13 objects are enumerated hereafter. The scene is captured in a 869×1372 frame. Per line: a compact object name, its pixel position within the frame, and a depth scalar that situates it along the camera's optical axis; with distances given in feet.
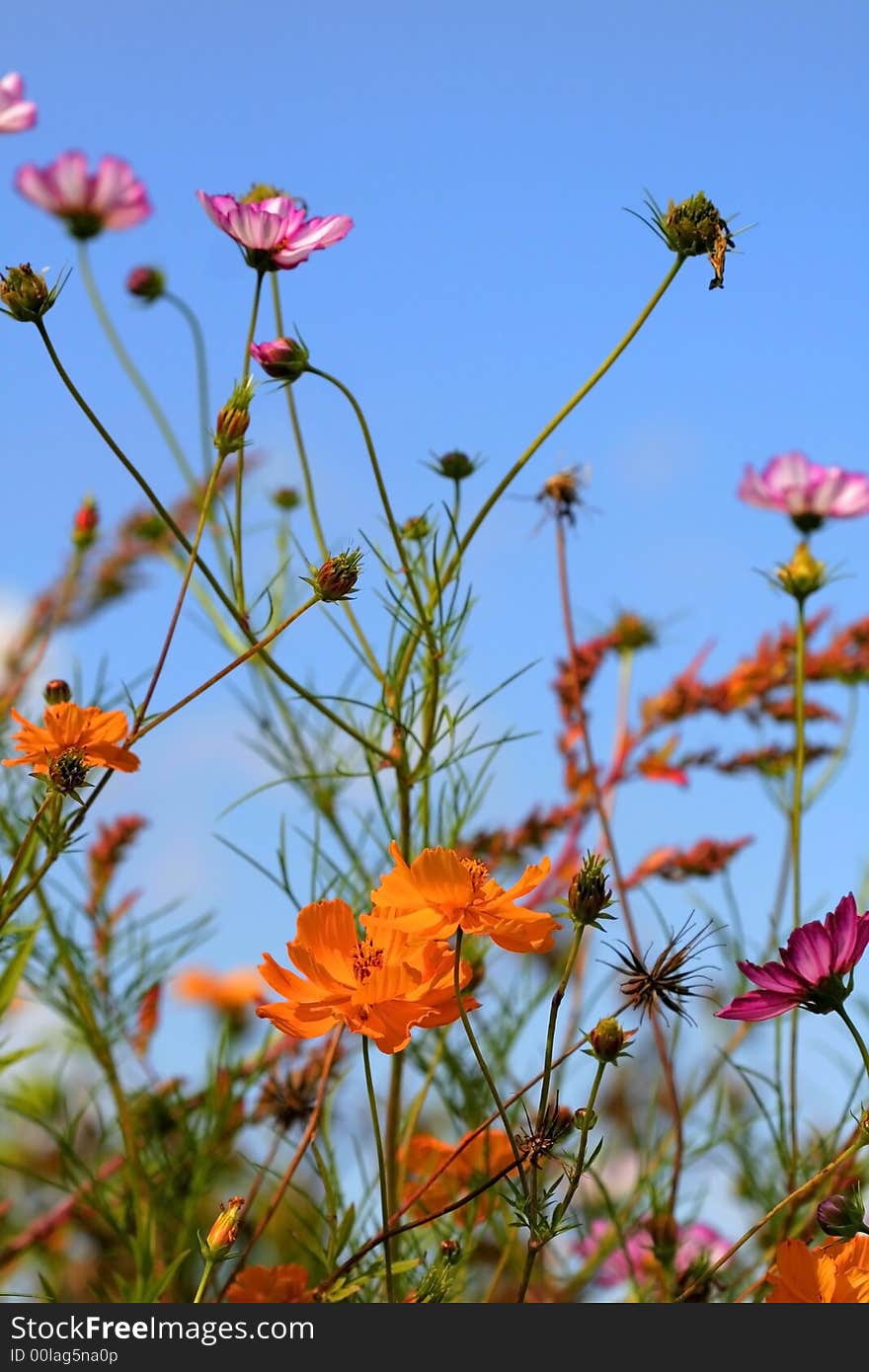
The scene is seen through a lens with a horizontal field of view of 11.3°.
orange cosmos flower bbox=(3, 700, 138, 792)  5.22
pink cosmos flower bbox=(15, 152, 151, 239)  6.66
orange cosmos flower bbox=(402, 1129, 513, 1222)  5.52
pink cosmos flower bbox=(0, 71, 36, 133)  5.83
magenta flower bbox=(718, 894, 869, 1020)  5.02
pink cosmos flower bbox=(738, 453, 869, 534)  6.23
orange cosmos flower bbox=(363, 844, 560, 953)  4.99
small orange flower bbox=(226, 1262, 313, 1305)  5.27
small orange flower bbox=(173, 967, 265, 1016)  7.17
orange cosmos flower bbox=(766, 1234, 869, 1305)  4.97
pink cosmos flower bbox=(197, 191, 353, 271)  5.48
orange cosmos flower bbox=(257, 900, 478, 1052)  5.00
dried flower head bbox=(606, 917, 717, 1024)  4.94
